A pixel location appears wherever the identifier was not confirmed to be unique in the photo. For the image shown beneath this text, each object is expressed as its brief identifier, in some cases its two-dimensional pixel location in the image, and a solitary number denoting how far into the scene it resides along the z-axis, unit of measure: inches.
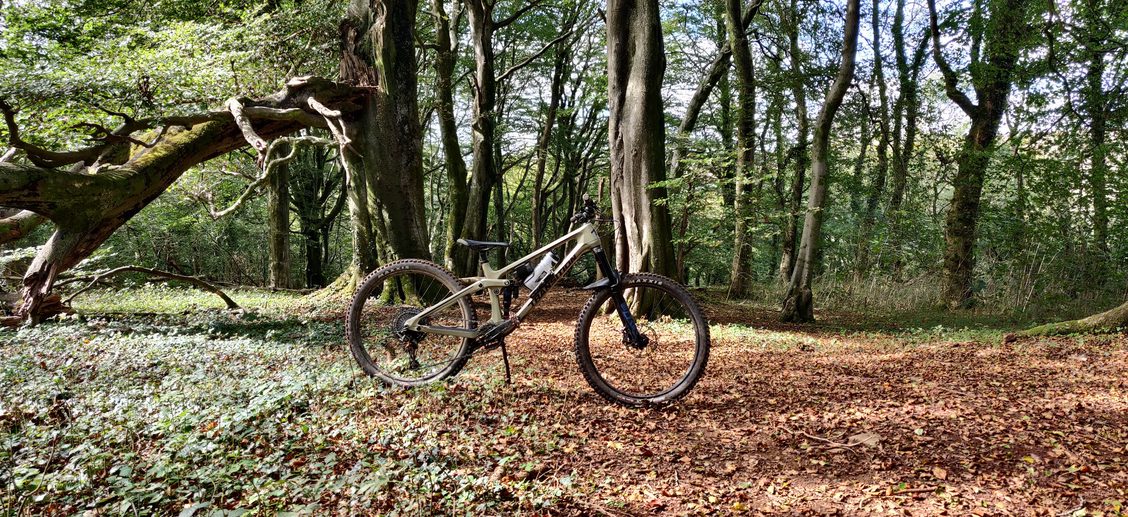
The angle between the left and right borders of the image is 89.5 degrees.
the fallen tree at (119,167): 227.3
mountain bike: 140.6
